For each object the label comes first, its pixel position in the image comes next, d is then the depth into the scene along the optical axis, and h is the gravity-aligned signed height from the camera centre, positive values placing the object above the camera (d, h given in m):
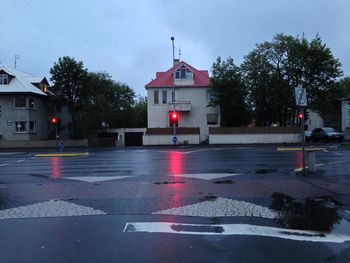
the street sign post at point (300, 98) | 15.38 +1.12
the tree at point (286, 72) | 51.12 +6.99
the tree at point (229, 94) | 53.72 +4.61
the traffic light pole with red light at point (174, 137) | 44.84 -0.51
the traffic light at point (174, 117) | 43.88 +1.48
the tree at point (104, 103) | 57.62 +4.30
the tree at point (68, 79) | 57.72 +7.15
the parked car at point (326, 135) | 49.97 -0.58
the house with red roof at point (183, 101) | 58.19 +4.00
